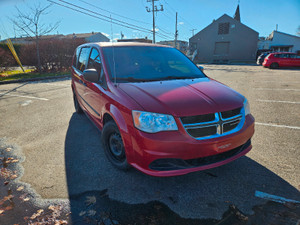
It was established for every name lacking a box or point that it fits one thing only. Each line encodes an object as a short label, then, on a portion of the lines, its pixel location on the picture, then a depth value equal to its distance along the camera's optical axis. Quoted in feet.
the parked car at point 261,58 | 70.55
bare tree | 43.03
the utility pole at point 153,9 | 108.04
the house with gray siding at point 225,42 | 111.34
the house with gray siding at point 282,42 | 119.14
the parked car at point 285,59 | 55.83
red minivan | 6.70
